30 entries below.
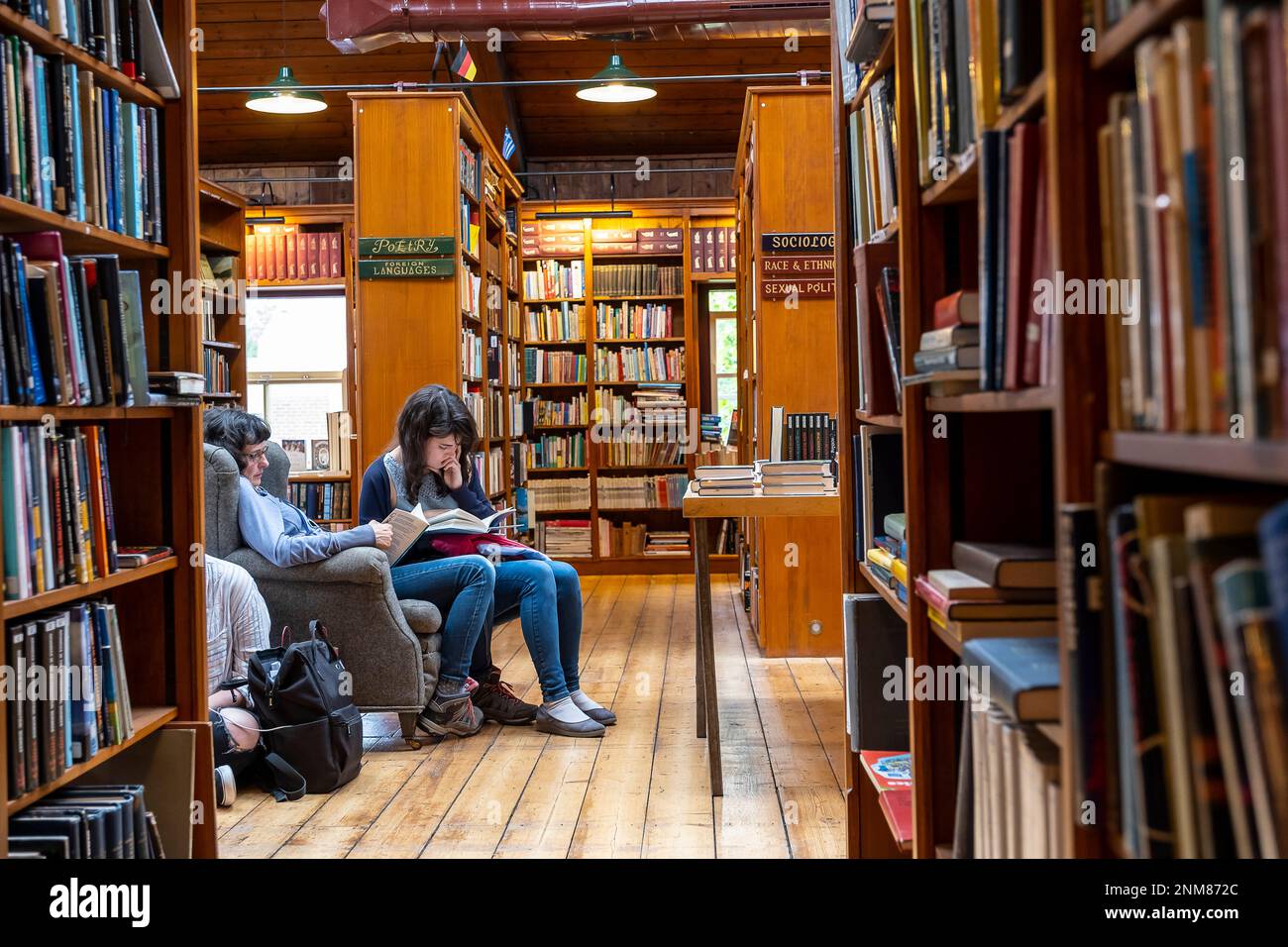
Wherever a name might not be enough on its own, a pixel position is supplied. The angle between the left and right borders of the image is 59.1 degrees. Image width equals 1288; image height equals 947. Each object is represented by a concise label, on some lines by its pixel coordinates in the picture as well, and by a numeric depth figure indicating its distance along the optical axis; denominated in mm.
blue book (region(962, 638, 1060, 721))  1159
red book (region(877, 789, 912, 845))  1875
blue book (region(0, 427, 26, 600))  1805
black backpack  3225
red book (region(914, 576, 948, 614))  1546
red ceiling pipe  5941
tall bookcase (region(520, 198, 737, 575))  8383
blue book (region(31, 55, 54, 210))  1961
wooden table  3277
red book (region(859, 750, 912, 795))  2111
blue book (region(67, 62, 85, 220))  2066
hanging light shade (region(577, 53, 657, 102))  6504
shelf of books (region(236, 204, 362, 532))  8266
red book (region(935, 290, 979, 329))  1468
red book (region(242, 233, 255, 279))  8312
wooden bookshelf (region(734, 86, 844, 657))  5215
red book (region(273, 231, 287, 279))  8281
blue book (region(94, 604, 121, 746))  2158
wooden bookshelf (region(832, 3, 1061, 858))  1742
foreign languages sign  5586
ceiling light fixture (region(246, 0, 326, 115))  6910
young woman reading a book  3982
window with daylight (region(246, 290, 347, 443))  8414
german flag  6441
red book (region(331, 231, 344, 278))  8281
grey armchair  3656
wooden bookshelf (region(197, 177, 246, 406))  7098
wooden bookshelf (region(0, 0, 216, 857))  2438
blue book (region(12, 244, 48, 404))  1856
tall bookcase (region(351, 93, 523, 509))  5598
